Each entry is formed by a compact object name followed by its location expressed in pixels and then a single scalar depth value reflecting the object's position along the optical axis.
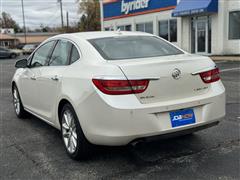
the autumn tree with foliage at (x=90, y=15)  37.92
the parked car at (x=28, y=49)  33.91
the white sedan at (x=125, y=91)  2.54
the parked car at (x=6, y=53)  27.57
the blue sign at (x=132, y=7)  17.96
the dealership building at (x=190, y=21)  14.57
